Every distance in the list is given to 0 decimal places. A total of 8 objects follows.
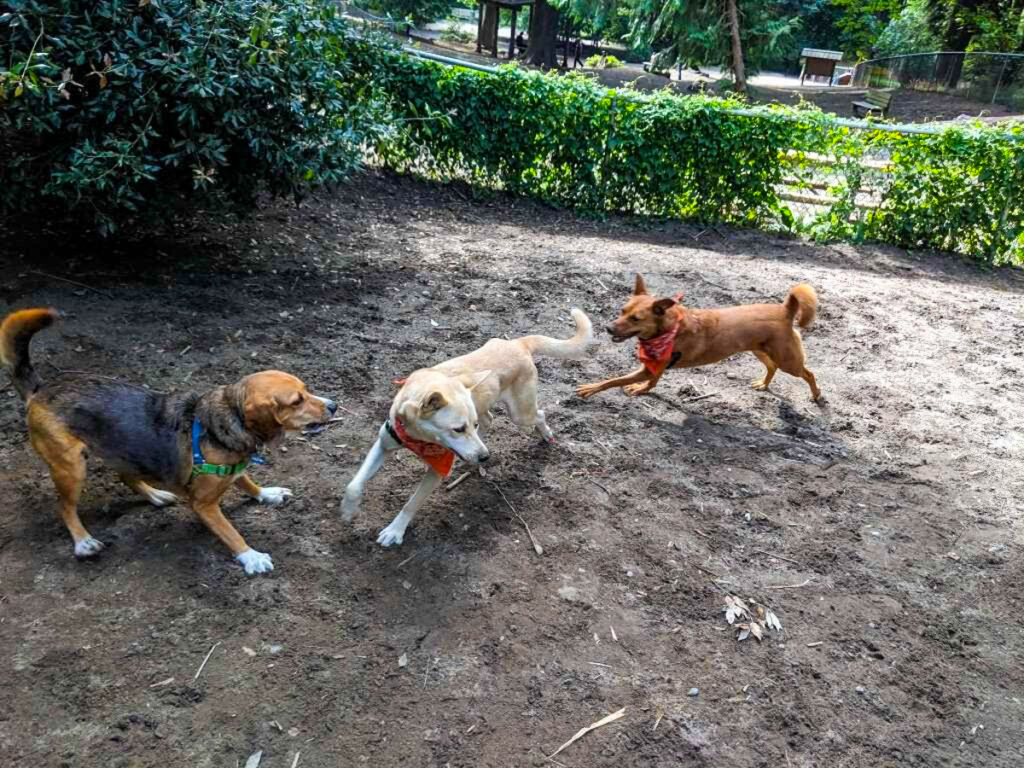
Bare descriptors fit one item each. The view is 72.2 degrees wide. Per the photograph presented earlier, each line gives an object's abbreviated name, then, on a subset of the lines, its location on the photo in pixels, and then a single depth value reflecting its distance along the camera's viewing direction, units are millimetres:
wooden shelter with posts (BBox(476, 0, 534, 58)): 32812
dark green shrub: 5543
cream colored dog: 4055
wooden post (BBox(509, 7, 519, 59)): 34388
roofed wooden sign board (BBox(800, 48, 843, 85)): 36719
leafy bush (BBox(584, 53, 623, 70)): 31212
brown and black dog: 3820
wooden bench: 25334
